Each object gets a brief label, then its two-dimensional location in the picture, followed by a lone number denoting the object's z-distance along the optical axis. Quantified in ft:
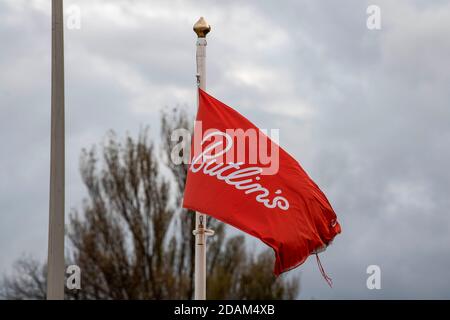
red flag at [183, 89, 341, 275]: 46.00
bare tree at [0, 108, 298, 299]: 127.06
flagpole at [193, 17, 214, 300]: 48.16
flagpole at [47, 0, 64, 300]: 39.04
